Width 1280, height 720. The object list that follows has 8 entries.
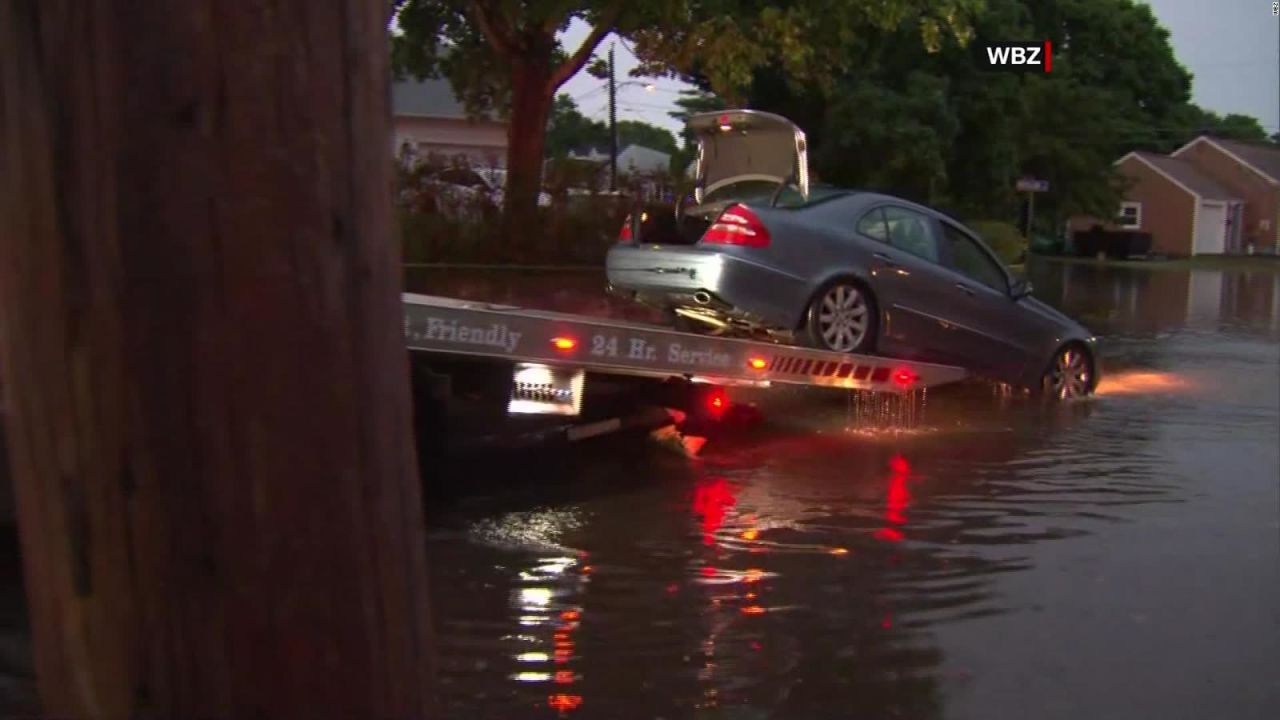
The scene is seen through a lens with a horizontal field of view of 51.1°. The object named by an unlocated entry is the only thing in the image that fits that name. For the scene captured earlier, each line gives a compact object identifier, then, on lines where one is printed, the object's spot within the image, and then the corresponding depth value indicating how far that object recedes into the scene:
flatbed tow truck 7.12
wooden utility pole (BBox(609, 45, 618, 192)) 37.58
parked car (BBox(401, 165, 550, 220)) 20.30
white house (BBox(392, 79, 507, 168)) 34.56
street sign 42.78
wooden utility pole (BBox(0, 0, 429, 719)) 1.90
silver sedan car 9.32
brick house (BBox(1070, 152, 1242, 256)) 61.09
